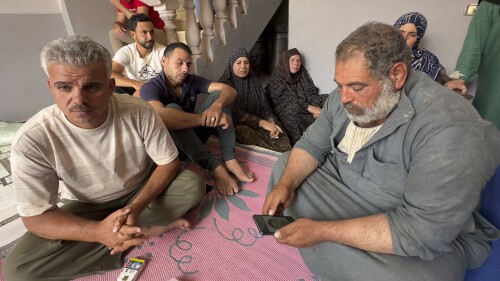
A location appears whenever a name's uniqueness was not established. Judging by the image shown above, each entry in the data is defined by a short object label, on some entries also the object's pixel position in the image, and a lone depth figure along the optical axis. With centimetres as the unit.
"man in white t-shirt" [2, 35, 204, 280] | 96
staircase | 238
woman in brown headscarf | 257
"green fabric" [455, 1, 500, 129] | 181
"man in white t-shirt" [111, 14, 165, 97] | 222
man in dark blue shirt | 167
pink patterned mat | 117
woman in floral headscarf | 202
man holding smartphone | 76
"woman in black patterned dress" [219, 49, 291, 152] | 228
